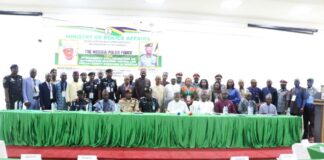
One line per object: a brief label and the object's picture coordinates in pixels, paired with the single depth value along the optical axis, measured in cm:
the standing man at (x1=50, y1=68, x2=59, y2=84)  777
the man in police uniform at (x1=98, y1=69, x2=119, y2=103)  760
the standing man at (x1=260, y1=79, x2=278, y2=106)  854
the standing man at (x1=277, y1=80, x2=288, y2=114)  856
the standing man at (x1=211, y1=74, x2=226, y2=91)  805
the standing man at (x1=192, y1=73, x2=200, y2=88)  825
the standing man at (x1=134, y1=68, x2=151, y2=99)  783
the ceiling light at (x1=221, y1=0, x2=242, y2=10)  882
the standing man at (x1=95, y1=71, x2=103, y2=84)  775
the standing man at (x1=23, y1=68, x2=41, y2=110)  745
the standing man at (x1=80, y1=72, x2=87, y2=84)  795
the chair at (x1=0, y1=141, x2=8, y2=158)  288
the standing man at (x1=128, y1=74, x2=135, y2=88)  809
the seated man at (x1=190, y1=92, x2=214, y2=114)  692
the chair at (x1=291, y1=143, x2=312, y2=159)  306
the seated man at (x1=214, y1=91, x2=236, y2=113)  706
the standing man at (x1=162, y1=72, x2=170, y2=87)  830
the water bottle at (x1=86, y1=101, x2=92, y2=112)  654
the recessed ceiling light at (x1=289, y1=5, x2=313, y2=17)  923
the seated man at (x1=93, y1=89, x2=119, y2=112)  666
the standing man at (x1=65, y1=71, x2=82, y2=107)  763
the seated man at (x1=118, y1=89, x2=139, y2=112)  682
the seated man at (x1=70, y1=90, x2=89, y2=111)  664
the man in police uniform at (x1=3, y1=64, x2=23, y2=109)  731
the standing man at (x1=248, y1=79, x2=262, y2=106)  846
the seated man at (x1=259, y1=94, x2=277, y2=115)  718
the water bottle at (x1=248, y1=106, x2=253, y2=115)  666
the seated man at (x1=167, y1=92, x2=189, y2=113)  688
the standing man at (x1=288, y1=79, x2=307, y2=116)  845
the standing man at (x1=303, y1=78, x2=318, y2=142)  821
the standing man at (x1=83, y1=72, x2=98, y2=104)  749
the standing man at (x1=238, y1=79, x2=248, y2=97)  817
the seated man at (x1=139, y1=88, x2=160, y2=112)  688
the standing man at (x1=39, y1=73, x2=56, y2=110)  735
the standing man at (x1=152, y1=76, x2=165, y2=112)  774
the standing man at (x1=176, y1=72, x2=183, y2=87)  835
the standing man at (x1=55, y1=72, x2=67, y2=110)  757
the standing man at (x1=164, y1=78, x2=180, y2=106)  776
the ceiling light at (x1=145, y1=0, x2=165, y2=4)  895
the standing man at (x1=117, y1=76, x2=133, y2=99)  773
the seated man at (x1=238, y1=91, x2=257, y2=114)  716
